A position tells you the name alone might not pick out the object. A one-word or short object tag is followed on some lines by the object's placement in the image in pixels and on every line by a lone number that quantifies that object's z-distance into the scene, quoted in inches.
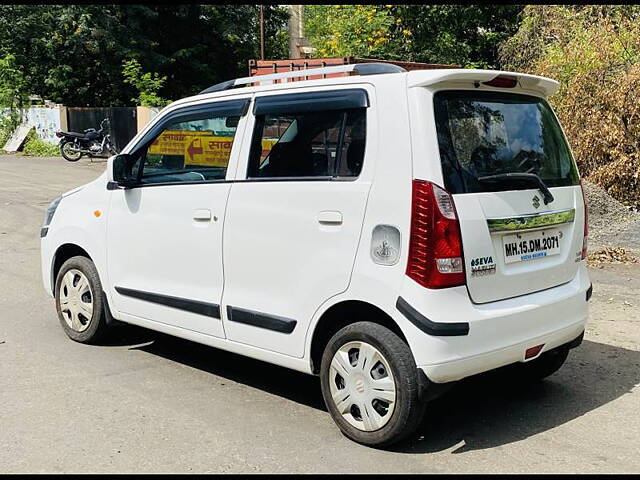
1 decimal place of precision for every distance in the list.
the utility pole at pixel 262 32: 1055.1
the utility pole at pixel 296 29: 1380.4
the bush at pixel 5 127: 1191.6
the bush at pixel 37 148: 1074.1
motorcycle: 946.7
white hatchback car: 147.5
